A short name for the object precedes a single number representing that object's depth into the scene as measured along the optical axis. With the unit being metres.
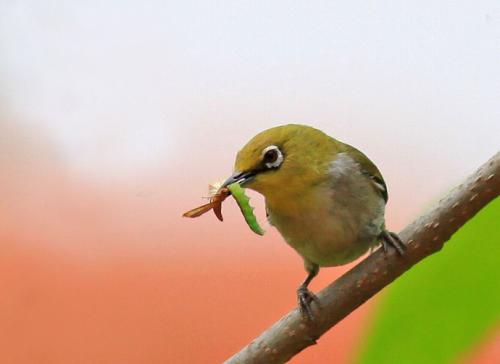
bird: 2.96
